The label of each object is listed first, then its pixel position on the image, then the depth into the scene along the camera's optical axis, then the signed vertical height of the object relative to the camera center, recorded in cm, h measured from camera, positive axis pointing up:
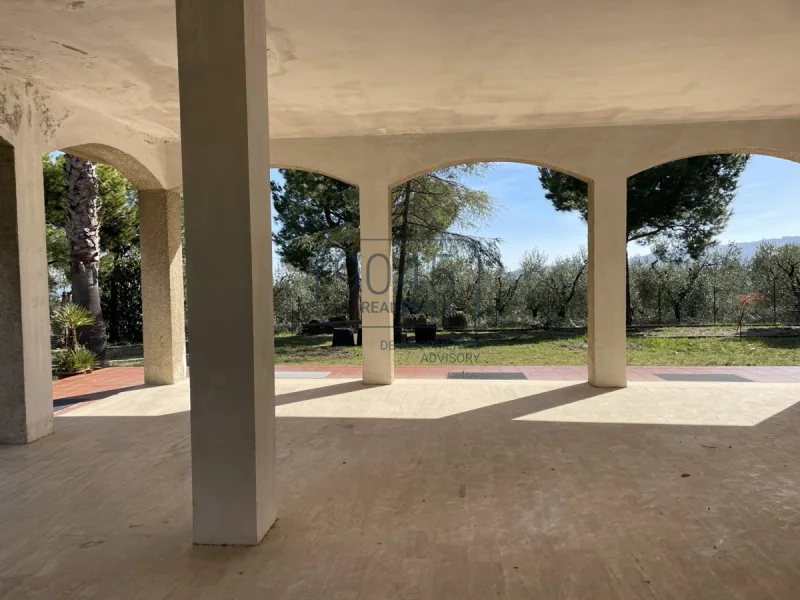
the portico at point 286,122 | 270 +191
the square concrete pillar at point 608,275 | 669 +13
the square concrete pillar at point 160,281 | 741 +23
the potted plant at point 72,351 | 878 -89
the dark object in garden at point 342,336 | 1265 -106
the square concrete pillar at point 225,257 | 265 +20
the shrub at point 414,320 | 1307 -74
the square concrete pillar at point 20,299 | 478 +2
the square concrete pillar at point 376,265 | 711 +36
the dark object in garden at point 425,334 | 1246 -105
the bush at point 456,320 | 1354 -79
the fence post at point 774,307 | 1364 -68
